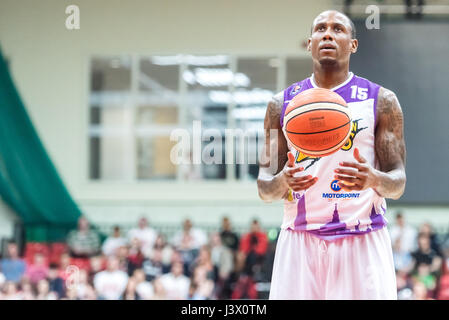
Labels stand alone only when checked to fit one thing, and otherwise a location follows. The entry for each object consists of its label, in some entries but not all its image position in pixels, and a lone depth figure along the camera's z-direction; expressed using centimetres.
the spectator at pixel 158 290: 1398
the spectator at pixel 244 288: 1517
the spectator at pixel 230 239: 1625
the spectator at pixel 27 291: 1411
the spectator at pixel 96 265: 1537
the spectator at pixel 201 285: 1436
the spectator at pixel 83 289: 1426
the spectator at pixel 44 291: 1418
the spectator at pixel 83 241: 1694
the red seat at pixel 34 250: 1671
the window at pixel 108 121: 2037
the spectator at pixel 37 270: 1521
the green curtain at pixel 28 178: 1863
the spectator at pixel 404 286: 1326
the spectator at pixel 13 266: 1533
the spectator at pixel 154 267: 1506
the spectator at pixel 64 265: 1512
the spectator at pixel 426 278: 1395
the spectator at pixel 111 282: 1430
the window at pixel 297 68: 1931
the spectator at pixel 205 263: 1524
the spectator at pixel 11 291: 1406
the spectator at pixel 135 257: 1526
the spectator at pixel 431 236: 1509
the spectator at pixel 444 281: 1362
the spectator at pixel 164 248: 1552
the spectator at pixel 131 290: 1417
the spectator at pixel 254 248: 1552
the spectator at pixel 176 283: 1426
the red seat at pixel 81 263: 1583
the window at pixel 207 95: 1991
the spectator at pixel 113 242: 1691
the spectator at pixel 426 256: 1454
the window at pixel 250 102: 1873
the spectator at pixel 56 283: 1445
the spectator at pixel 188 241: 1584
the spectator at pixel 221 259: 1548
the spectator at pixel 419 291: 1333
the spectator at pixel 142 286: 1415
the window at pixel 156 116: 2026
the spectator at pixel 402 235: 1541
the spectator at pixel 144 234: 1692
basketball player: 493
